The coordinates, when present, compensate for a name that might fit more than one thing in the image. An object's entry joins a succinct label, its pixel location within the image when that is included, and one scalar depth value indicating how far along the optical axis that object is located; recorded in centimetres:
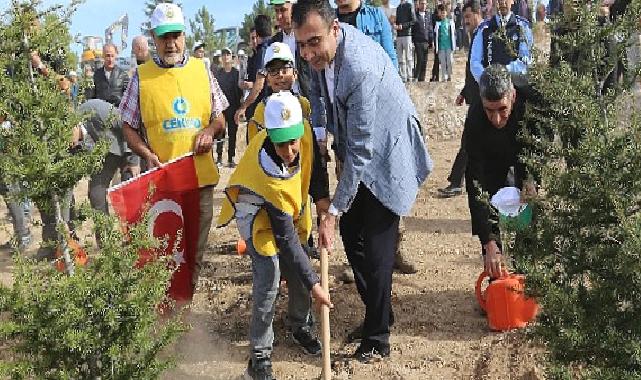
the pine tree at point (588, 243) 277
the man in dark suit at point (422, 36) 1569
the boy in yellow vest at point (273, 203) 402
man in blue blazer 413
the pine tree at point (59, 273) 318
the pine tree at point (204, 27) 4109
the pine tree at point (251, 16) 4044
